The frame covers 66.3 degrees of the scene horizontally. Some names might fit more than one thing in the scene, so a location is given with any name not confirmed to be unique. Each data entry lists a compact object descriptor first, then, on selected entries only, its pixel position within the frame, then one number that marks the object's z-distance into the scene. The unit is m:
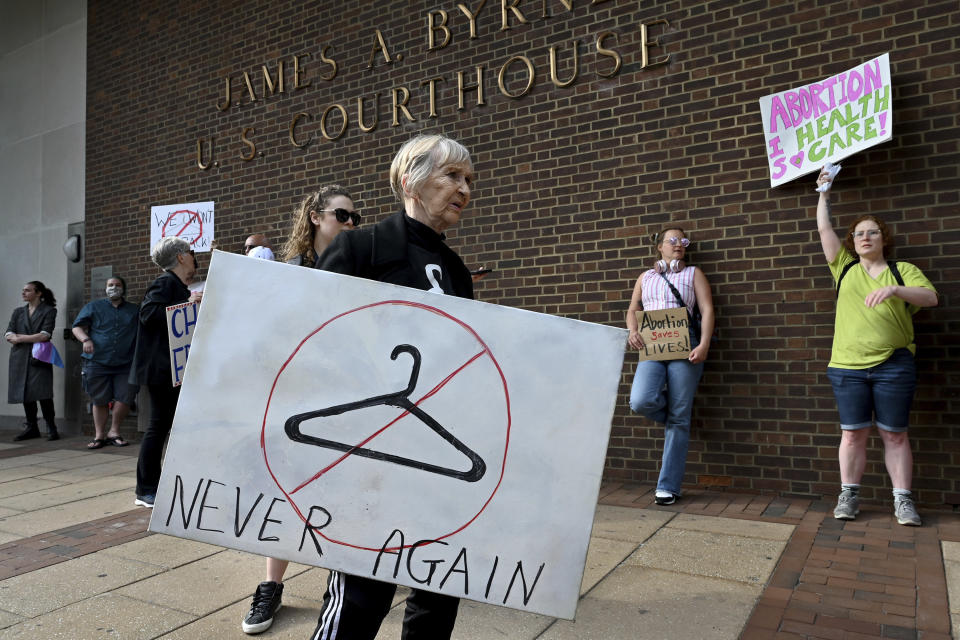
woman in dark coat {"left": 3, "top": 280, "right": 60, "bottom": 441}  8.78
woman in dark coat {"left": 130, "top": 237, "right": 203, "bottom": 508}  4.66
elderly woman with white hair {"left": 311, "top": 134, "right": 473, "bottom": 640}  1.81
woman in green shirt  4.12
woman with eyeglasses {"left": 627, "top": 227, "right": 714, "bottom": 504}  4.77
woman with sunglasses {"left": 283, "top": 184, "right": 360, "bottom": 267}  2.95
